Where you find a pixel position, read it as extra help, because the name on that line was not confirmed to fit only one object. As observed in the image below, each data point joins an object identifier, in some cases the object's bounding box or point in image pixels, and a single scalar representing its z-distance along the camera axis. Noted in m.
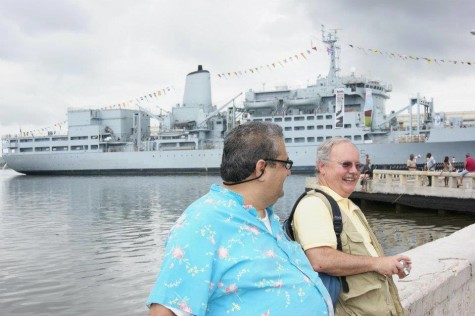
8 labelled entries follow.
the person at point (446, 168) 17.78
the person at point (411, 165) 19.85
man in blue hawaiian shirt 1.66
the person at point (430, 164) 21.19
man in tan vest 2.26
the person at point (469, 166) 16.50
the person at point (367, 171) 20.57
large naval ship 48.97
